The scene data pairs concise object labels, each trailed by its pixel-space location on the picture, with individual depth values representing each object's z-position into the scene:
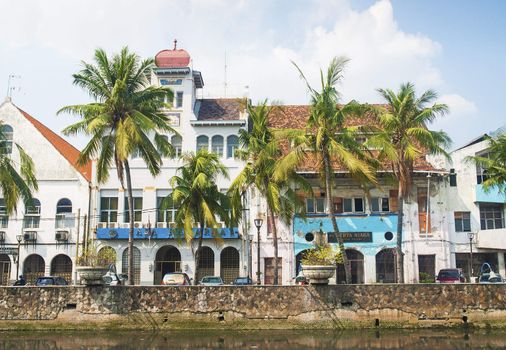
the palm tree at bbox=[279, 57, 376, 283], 27.28
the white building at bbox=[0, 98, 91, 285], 39.53
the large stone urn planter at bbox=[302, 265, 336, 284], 23.67
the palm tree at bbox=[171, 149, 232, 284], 31.14
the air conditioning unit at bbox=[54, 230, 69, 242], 39.31
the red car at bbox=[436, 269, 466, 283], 32.00
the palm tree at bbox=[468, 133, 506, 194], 33.44
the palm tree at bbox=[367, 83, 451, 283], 30.05
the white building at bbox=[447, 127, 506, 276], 38.81
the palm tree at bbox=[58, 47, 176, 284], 28.41
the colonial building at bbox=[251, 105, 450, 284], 38.81
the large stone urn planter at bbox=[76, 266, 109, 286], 23.70
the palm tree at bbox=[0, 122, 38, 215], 26.69
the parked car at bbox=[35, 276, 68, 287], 30.67
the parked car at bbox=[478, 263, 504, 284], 32.38
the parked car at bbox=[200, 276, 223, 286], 31.58
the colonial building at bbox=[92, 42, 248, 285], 39.38
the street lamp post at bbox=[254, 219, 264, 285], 31.47
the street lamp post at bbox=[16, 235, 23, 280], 38.62
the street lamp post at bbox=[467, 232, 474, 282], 38.03
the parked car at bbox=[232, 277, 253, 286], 32.56
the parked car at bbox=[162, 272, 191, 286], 30.45
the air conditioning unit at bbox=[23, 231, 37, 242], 39.47
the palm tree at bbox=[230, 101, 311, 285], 30.88
